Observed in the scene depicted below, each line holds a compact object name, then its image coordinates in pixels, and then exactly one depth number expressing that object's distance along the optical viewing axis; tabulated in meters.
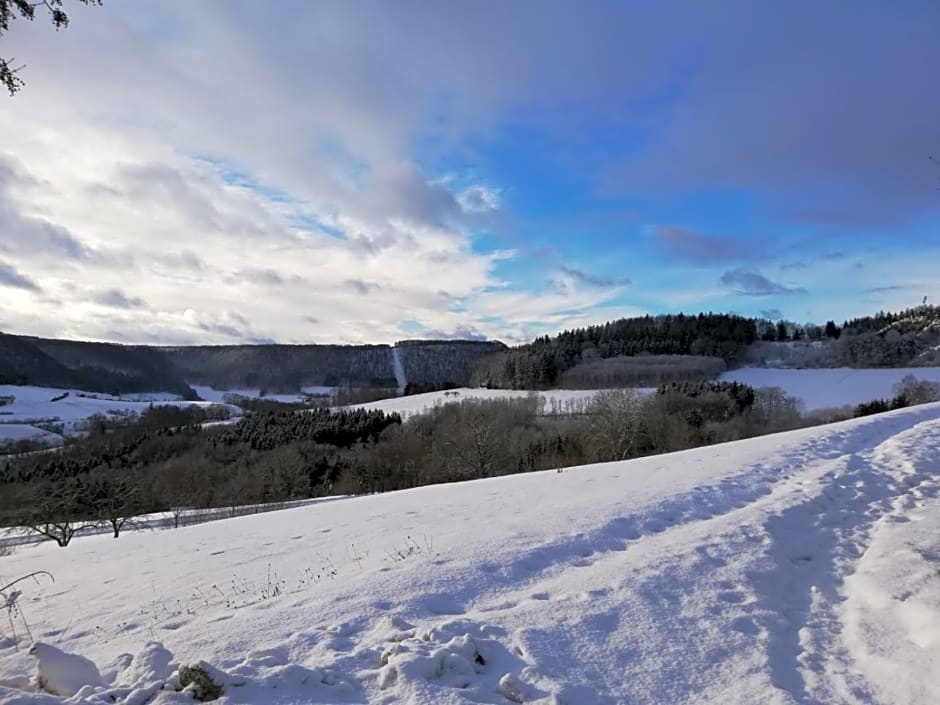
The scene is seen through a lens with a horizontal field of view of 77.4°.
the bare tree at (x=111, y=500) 34.75
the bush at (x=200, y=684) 4.22
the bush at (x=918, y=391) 54.73
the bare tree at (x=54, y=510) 32.66
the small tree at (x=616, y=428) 48.00
